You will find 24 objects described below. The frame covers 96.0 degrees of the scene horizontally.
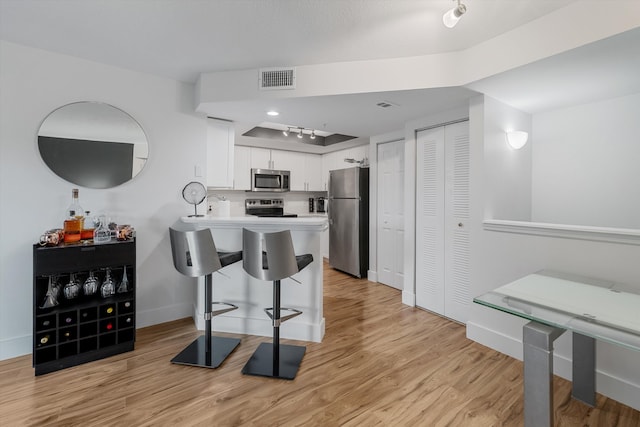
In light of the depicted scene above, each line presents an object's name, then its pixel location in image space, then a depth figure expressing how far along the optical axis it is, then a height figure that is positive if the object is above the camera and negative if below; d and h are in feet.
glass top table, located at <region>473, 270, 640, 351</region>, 3.77 -1.44
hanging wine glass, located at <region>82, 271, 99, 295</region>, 7.27 -1.84
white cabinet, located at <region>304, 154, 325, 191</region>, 18.65 +2.74
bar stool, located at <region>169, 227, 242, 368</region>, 6.97 -1.29
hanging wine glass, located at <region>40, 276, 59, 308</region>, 6.75 -1.97
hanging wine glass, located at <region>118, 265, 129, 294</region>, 7.61 -1.90
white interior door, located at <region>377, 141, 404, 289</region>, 12.99 +0.00
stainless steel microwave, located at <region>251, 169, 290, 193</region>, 16.42 +1.97
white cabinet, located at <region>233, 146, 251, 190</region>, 15.94 +2.53
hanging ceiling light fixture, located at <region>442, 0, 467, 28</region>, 4.95 +3.53
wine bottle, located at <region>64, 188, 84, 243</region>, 7.31 -0.18
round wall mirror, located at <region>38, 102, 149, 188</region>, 7.80 +1.98
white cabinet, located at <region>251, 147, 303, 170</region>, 16.63 +3.31
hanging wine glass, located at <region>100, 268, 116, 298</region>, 7.38 -1.92
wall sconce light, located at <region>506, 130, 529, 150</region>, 8.53 +2.26
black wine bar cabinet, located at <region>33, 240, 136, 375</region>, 6.72 -2.34
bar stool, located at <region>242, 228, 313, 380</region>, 6.59 -1.33
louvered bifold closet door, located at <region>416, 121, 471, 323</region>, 9.44 -0.23
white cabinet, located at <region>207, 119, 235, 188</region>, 10.62 +2.28
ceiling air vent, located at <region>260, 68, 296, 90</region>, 8.39 +3.97
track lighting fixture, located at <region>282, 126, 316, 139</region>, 15.45 +4.52
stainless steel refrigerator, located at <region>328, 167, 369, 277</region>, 14.67 -0.27
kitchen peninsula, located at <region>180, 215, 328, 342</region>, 8.27 -2.23
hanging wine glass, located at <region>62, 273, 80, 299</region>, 7.04 -1.87
